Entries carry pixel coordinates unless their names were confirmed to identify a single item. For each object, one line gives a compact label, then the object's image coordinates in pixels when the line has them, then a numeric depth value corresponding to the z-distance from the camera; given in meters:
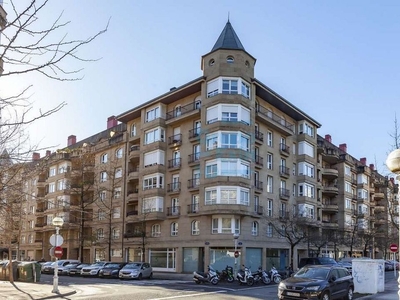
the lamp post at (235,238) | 34.14
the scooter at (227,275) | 30.41
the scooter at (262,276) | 29.33
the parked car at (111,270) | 36.81
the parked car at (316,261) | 36.09
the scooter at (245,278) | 28.09
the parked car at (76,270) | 41.22
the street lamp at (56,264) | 21.14
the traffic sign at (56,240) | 21.65
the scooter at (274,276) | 30.59
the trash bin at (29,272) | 27.59
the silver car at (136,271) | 34.19
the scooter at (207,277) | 28.22
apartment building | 41.12
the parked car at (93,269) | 38.75
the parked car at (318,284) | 16.81
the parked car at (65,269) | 42.06
